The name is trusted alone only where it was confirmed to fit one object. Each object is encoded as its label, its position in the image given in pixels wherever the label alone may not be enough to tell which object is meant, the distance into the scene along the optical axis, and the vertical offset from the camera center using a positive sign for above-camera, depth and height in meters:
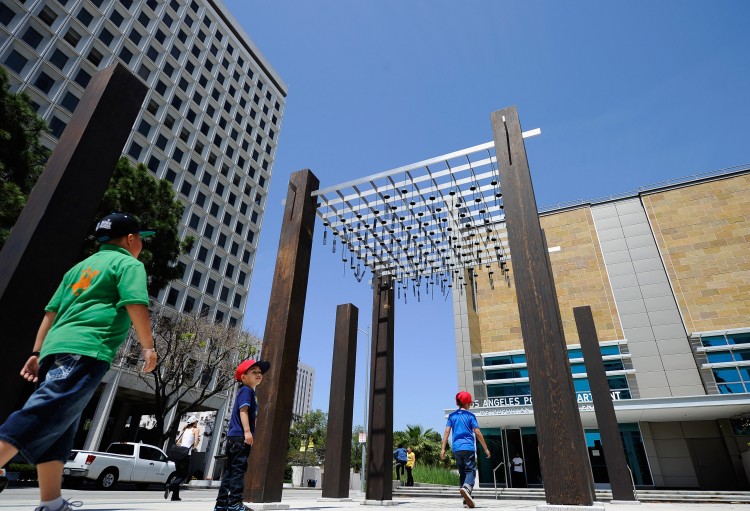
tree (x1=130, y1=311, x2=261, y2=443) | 22.19 +5.96
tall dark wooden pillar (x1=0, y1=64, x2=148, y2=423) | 2.60 +1.63
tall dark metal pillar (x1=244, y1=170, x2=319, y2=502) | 4.86 +1.57
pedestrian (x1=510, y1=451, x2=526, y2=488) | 23.31 -0.01
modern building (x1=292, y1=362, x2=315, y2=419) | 133.49 +24.88
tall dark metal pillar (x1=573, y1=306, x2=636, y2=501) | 9.65 +1.32
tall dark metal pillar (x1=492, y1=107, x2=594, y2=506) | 3.95 +1.40
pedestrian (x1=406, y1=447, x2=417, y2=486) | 18.56 +0.24
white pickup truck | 12.41 -0.04
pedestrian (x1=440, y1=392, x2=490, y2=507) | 6.53 +0.58
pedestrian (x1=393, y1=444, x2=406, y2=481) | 18.34 +0.74
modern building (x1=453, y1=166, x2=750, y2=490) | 21.97 +8.20
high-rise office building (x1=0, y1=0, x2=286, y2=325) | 29.78 +28.82
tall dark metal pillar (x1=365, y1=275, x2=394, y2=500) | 7.98 +1.34
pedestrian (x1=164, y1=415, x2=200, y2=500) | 9.20 +0.28
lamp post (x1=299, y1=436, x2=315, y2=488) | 50.56 +2.79
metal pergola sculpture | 4.22 +2.82
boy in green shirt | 2.09 +0.55
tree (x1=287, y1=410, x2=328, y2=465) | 53.09 +4.05
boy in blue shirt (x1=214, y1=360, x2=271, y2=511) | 3.81 +0.27
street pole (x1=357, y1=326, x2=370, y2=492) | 20.54 +4.37
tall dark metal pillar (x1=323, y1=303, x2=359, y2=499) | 8.21 +1.26
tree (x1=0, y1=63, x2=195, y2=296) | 12.30 +8.82
